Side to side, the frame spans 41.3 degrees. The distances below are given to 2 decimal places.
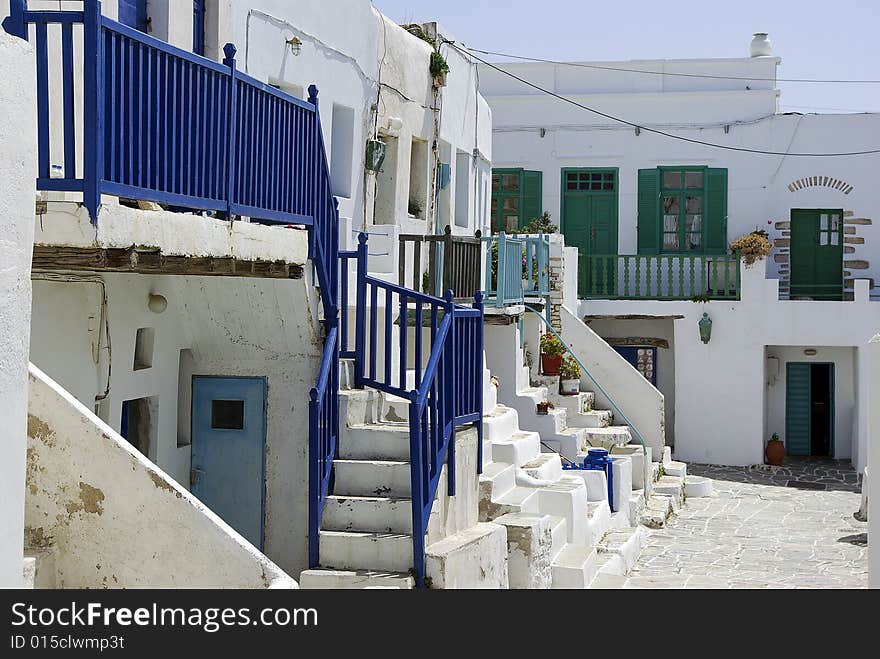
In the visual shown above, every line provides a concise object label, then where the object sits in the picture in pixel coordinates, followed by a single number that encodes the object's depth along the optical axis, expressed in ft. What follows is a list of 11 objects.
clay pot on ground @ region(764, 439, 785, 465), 70.74
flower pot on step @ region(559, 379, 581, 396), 60.64
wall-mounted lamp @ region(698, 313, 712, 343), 70.78
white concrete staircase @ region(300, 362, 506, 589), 27.35
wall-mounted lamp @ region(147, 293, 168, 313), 29.55
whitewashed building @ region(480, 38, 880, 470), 71.20
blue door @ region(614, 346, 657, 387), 75.10
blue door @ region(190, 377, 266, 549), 30.32
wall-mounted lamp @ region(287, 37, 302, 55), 39.27
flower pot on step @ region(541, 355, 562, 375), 60.39
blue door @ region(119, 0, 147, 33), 29.30
